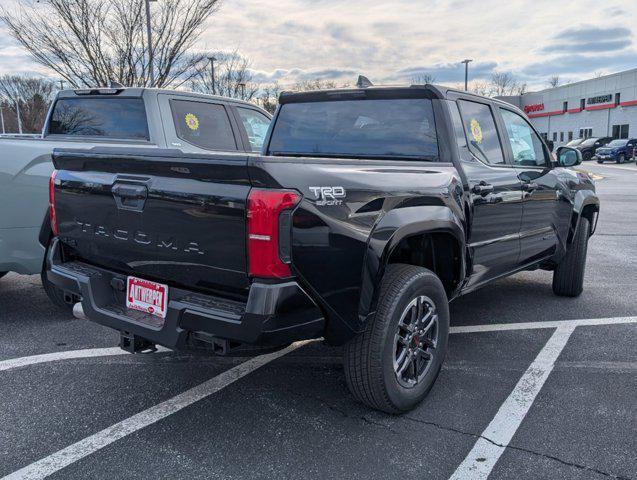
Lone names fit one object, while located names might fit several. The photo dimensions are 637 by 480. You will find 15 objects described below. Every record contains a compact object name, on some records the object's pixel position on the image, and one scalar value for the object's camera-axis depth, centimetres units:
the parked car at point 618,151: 3441
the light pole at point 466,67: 4249
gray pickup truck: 448
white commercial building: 4769
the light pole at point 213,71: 2369
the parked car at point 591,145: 4019
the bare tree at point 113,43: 1284
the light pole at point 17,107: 5406
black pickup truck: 248
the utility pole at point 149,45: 1289
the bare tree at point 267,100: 3599
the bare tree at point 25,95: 5325
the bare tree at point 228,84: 2786
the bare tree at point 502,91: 8318
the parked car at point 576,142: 4156
